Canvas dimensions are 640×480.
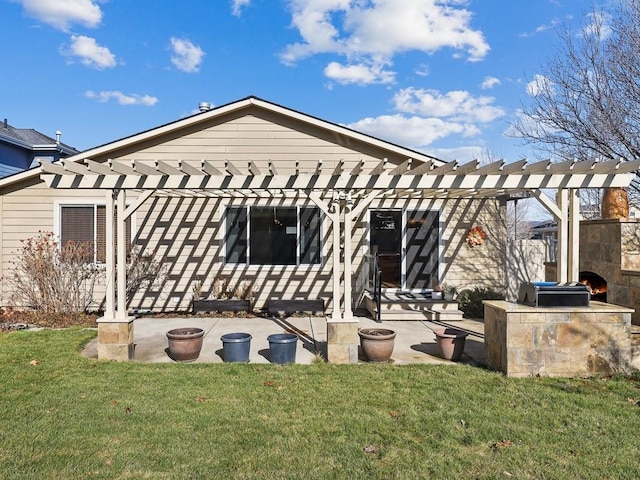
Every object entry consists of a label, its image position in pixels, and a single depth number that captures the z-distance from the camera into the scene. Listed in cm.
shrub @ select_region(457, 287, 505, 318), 880
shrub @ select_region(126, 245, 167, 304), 869
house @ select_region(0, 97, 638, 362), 895
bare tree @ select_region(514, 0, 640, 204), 898
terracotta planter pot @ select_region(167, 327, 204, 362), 558
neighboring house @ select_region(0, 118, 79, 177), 1464
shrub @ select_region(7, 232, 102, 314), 845
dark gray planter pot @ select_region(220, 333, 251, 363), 554
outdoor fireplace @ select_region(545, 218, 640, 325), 652
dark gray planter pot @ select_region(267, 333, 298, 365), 548
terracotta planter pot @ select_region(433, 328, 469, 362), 566
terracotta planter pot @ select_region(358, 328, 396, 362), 551
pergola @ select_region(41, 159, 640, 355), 535
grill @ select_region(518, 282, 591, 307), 511
